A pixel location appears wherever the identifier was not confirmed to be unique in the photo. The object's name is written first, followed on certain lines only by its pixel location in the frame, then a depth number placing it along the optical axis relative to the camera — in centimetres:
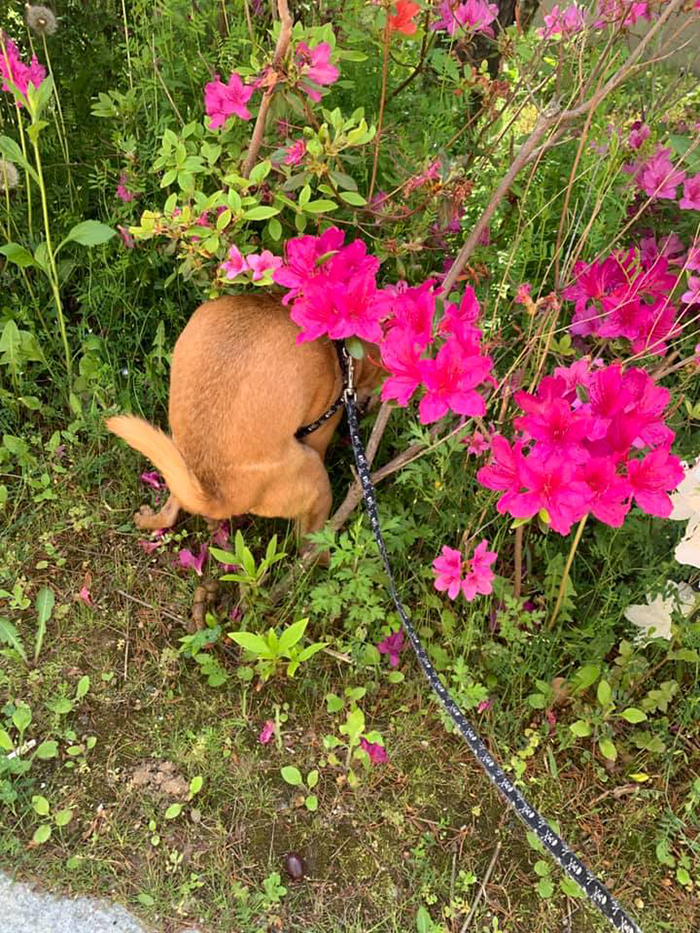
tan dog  184
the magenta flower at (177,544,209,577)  217
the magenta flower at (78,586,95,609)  212
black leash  126
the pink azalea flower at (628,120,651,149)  192
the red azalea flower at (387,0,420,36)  160
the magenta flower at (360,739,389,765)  186
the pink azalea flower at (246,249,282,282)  164
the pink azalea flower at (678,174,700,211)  178
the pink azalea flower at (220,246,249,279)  167
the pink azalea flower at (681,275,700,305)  158
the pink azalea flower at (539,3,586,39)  161
